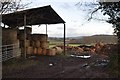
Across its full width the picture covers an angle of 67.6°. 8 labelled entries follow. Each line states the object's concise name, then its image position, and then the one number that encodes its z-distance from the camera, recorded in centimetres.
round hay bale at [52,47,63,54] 753
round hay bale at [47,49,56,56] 706
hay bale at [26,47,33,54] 682
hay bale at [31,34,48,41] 711
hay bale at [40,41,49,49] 714
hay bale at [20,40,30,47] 613
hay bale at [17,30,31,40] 656
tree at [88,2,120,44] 380
